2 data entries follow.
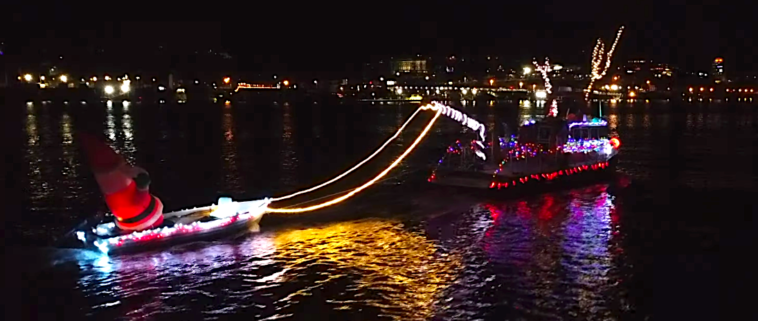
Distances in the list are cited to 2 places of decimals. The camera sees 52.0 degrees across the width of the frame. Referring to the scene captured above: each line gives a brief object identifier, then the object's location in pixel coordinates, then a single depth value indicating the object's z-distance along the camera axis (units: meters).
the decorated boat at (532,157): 29.64
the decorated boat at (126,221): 19.78
